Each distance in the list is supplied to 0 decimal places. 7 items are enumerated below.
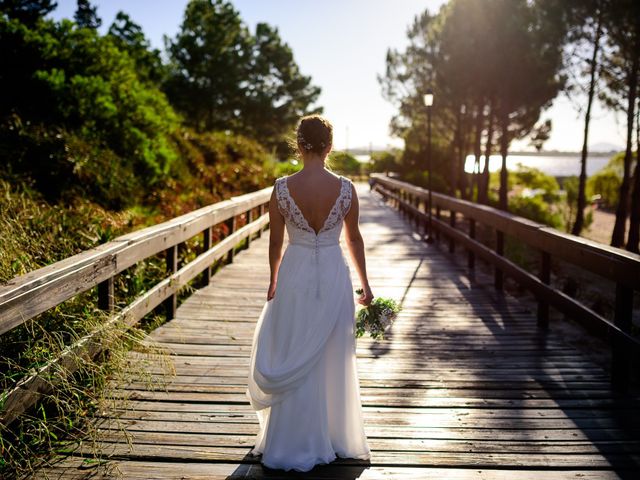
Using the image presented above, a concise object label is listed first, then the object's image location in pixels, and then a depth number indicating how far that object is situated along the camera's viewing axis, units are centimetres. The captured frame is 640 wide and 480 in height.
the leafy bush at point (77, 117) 825
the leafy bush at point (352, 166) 5878
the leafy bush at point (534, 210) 2248
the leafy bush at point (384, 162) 4919
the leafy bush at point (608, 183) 3612
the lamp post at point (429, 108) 1278
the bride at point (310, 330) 325
